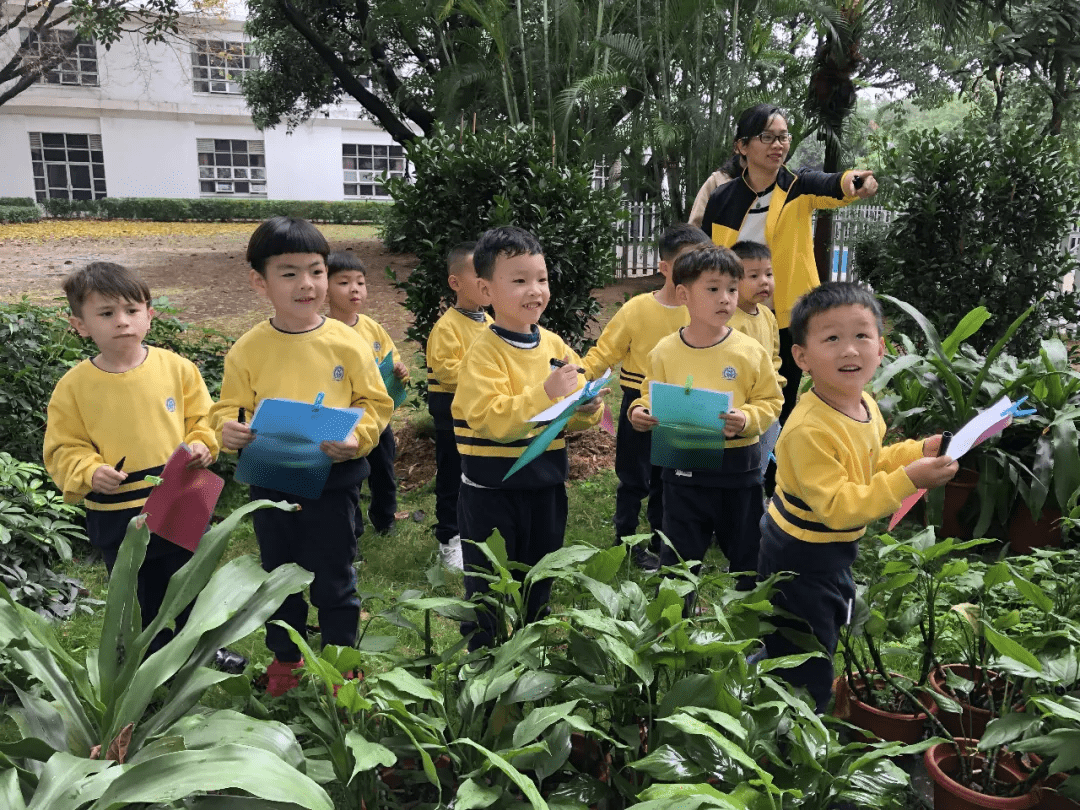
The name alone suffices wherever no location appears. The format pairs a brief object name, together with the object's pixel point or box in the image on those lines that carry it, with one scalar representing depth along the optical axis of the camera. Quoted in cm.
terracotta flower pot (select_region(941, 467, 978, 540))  403
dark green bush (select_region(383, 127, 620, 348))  505
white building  2738
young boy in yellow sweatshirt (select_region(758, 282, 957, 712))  211
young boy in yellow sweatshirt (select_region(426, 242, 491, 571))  398
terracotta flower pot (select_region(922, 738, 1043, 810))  179
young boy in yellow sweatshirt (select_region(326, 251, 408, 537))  400
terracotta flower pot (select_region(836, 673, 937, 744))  220
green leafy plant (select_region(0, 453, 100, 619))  347
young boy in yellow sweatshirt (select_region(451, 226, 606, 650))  261
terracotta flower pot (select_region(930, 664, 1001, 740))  217
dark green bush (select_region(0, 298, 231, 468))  431
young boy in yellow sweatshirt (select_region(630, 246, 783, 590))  296
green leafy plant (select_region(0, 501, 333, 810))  134
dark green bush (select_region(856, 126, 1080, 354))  566
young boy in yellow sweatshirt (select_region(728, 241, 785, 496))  352
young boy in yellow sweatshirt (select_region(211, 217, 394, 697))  264
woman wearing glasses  376
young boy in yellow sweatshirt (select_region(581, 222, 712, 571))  372
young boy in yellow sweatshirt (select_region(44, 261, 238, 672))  263
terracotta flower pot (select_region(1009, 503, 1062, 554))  387
